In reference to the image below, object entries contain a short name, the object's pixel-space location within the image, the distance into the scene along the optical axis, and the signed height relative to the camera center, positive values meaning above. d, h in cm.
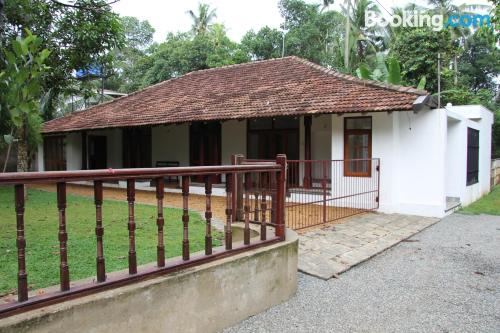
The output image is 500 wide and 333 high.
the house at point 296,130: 949 +66
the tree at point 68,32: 947 +301
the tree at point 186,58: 2422 +585
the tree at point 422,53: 1539 +388
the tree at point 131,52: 3206 +896
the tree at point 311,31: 2620 +823
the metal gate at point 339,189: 863 -98
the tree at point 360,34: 2528 +817
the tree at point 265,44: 2592 +707
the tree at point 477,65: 3009 +646
